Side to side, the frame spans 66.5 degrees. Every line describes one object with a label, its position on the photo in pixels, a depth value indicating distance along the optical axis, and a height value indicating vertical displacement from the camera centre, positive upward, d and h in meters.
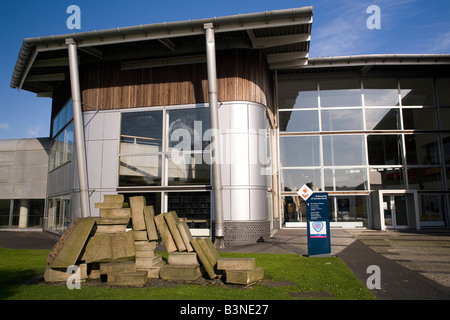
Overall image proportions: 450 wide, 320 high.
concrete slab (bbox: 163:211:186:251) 8.27 -0.53
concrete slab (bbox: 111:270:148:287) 7.28 -1.48
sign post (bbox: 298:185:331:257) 11.05 -0.48
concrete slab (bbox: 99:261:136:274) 7.51 -1.26
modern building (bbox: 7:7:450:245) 15.19 +4.46
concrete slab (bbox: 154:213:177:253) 8.34 -0.60
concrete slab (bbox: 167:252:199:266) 8.12 -1.17
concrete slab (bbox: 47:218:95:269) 7.61 -0.81
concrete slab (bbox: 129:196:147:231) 8.68 -0.08
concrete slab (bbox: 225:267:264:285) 7.15 -1.44
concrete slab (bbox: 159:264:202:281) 7.73 -1.44
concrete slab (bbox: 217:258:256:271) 7.39 -1.20
